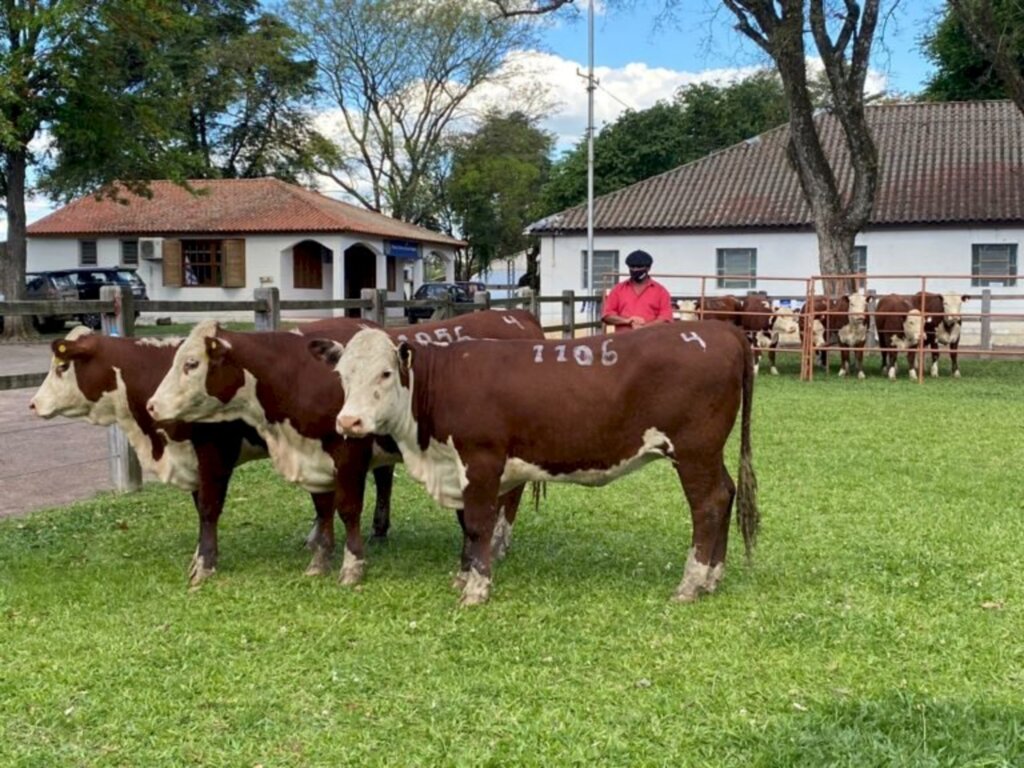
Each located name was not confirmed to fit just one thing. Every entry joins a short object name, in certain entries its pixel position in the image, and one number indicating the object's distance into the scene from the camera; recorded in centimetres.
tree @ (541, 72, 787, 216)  4084
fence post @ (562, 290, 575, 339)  1602
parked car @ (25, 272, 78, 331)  2594
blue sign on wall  3691
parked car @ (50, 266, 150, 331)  2669
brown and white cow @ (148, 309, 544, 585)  542
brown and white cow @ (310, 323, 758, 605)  515
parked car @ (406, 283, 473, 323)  3456
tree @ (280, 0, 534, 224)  4288
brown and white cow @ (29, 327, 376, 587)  567
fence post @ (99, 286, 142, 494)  776
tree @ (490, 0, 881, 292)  1858
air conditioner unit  3334
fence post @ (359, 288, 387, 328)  1054
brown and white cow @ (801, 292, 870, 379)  1731
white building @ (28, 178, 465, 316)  3344
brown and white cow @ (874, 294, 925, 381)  1683
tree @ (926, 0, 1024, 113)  1811
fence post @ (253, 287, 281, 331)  895
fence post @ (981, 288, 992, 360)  1970
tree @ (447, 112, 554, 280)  4941
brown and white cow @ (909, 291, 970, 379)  1720
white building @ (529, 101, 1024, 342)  2534
